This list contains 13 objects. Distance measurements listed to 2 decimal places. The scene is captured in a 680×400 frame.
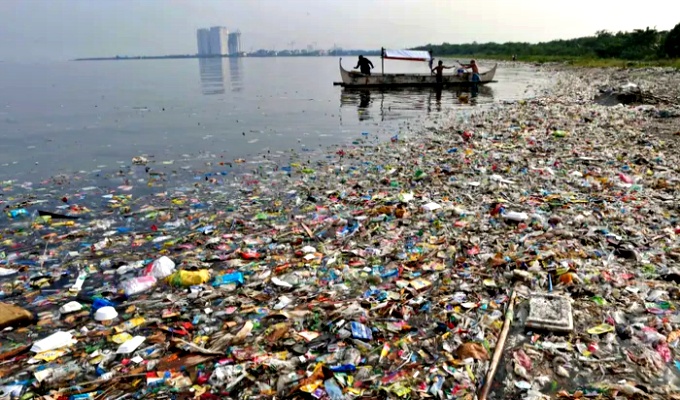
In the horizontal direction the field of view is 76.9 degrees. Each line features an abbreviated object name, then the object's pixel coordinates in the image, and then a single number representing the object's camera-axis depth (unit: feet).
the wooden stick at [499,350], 9.34
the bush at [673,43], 128.88
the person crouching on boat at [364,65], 93.68
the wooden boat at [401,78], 94.32
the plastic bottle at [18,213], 22.79
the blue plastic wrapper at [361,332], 11.65
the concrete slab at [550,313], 11.27
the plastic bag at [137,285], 14.82
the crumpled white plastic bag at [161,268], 15.76
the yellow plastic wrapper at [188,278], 15.10
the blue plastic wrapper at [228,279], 15.11
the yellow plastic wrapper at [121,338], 11.93
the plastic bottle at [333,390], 9.58
